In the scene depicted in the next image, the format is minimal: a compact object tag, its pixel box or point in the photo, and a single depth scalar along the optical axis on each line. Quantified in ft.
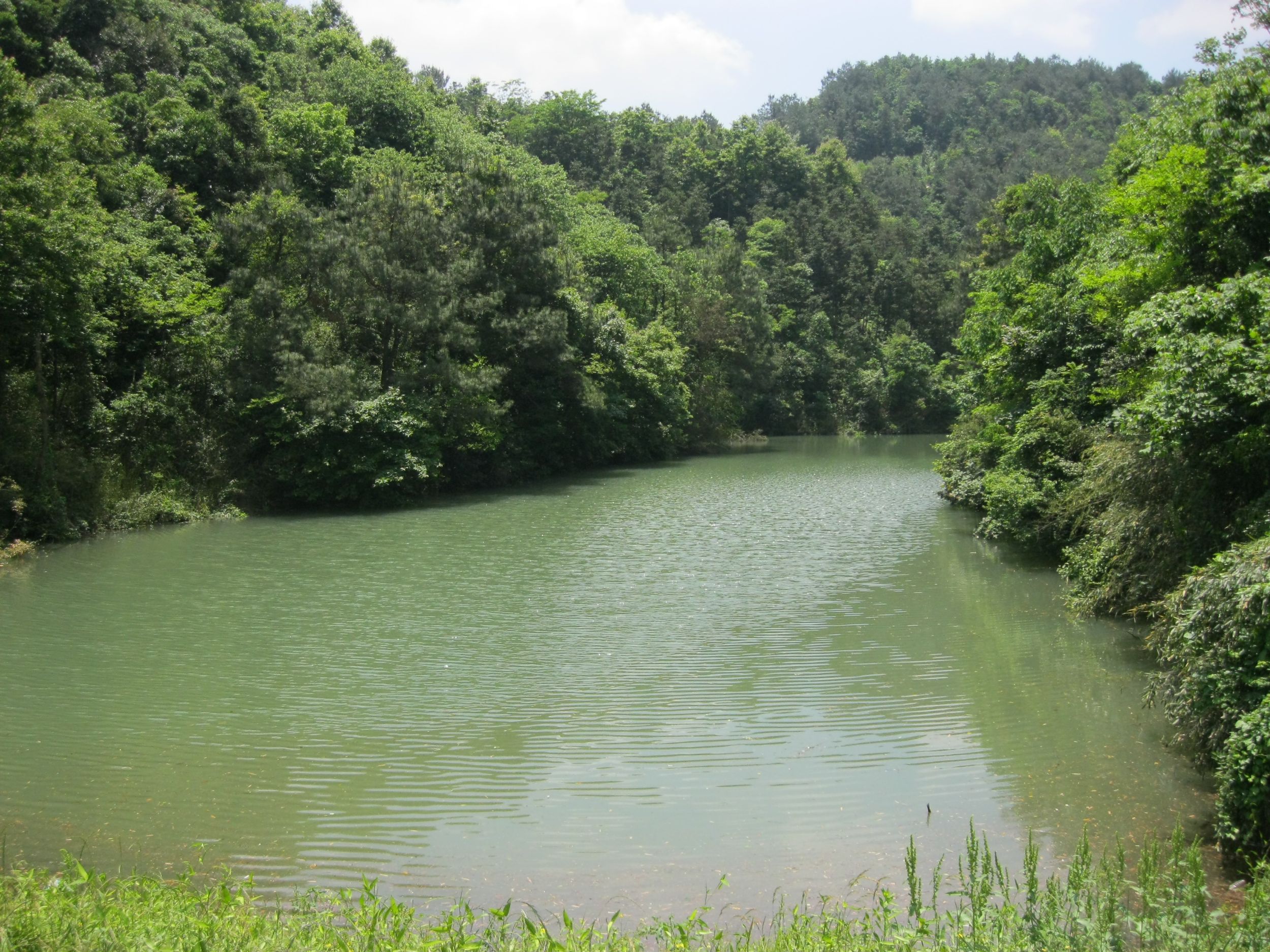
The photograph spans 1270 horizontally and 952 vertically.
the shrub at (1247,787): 20.81
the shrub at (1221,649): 22.75
